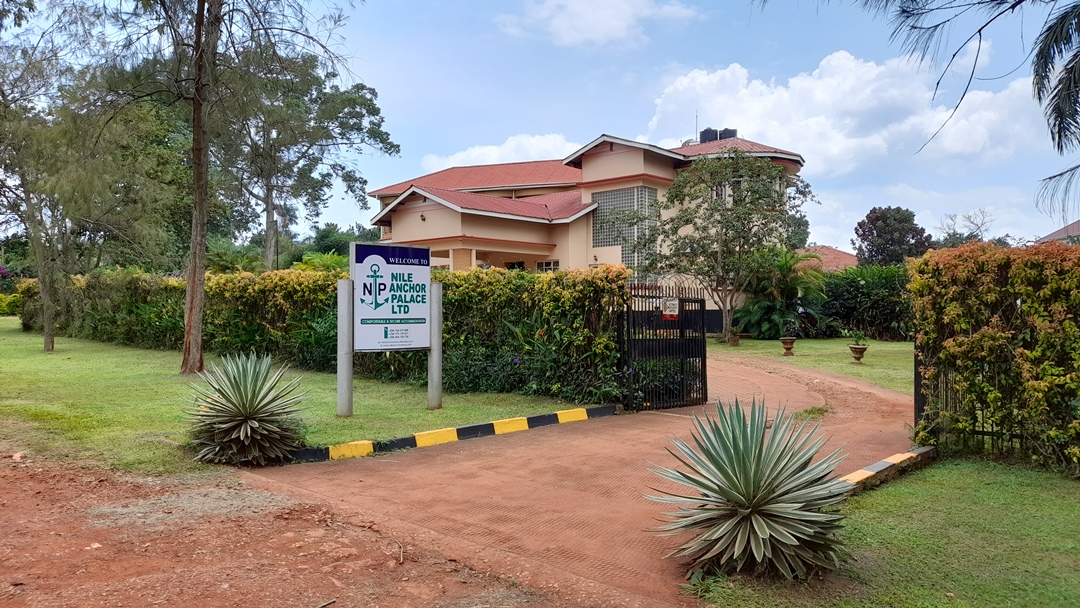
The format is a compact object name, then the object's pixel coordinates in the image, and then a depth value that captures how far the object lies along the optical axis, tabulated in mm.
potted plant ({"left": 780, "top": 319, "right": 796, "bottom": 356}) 20266
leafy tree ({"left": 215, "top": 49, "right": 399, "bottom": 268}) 12992
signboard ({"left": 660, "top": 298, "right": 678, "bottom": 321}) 10688
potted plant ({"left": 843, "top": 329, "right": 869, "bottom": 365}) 18016
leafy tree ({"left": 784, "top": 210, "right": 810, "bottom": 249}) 24197
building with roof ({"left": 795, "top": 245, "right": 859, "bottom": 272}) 45191
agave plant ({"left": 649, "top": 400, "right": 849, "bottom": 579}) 4062
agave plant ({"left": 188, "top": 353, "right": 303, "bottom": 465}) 6887
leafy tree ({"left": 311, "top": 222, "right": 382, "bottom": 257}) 55625
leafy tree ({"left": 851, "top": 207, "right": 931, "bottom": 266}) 49250
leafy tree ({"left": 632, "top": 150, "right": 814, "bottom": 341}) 23047
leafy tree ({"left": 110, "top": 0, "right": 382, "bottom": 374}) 12656
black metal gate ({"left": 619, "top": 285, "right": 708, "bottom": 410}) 10398
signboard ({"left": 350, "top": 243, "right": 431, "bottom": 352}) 9844
